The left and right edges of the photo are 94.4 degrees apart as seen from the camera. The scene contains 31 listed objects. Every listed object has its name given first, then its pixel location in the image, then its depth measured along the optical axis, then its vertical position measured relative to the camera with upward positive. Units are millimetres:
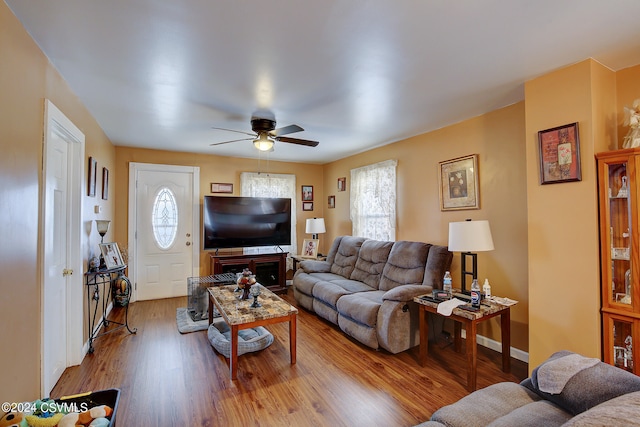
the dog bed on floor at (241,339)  2953 -1262
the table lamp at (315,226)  5461 -127
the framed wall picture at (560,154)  2166 +477
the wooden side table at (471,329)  2314 -960
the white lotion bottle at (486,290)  2654 -654
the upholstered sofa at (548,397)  1252 -849
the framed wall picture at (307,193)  6127 +544
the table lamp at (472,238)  2543 -174
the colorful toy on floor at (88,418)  1520 -1052
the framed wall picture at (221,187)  5348 +596
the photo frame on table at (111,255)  3262 -392
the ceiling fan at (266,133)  3324 +989
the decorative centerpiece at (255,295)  2939 -766
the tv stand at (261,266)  4939 -806
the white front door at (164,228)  4832 -137
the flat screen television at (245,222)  4965 -34
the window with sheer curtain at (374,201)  4402 +287
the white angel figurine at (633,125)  2029 +632
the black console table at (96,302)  3031 -947
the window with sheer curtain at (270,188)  5555 +604
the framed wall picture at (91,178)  3034 +453
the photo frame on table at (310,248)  5477 -549
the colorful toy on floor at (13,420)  1401 -958
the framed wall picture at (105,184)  3756 +485
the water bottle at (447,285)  2781 -629
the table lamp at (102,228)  3275 -83
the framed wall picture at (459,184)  3273 +395
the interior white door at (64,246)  2289 -216
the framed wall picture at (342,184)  5550 +669
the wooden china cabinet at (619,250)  1963 -229
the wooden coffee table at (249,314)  2555 -865
